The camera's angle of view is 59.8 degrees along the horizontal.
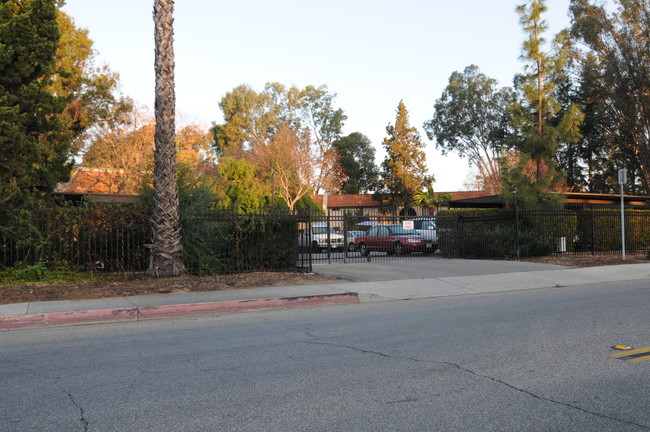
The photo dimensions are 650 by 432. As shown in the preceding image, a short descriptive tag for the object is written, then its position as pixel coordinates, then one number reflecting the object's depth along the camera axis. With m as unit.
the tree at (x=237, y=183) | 24.98
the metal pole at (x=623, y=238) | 19.44
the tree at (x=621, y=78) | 36.12
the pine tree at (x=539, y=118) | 22.48
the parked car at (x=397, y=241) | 23.28
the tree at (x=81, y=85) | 26.89
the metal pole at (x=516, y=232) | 20.06
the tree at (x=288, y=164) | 51.95
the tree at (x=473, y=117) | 54.56
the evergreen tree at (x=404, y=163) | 59.34
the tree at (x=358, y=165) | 70.94
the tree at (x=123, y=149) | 36.25
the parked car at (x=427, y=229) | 22.43
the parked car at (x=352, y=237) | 23.12
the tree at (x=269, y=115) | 65.12
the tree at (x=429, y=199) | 49.06
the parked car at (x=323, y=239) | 17.17
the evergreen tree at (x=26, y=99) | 13.80
